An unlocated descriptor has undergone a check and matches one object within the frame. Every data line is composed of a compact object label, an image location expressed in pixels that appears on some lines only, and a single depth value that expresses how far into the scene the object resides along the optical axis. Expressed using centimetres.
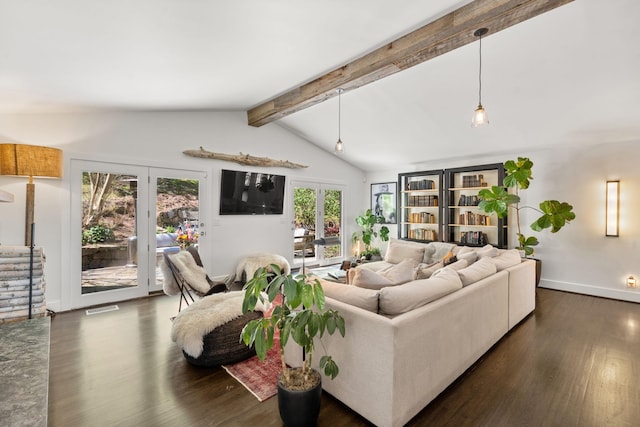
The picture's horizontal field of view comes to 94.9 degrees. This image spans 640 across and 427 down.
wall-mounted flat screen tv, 532
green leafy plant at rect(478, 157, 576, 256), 448
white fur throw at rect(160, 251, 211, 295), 352
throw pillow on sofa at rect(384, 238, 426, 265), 504
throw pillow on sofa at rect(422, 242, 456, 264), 489
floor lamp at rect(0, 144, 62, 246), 319
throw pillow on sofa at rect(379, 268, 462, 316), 192
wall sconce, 442
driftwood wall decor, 497
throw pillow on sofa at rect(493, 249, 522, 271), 327
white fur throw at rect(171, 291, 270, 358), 241
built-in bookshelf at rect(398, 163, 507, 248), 565
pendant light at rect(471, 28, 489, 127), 264
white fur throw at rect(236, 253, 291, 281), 496
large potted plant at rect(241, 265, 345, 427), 162
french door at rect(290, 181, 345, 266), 651
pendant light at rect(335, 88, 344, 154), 394
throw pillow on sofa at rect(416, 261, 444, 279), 282
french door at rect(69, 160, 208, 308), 397
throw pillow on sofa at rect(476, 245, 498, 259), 372
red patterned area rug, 219
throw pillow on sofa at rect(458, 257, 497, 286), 262
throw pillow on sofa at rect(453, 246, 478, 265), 353
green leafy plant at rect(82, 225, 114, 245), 400
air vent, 381
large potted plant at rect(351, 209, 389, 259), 714
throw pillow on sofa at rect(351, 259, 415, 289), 229
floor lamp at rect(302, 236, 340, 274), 392
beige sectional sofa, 173
